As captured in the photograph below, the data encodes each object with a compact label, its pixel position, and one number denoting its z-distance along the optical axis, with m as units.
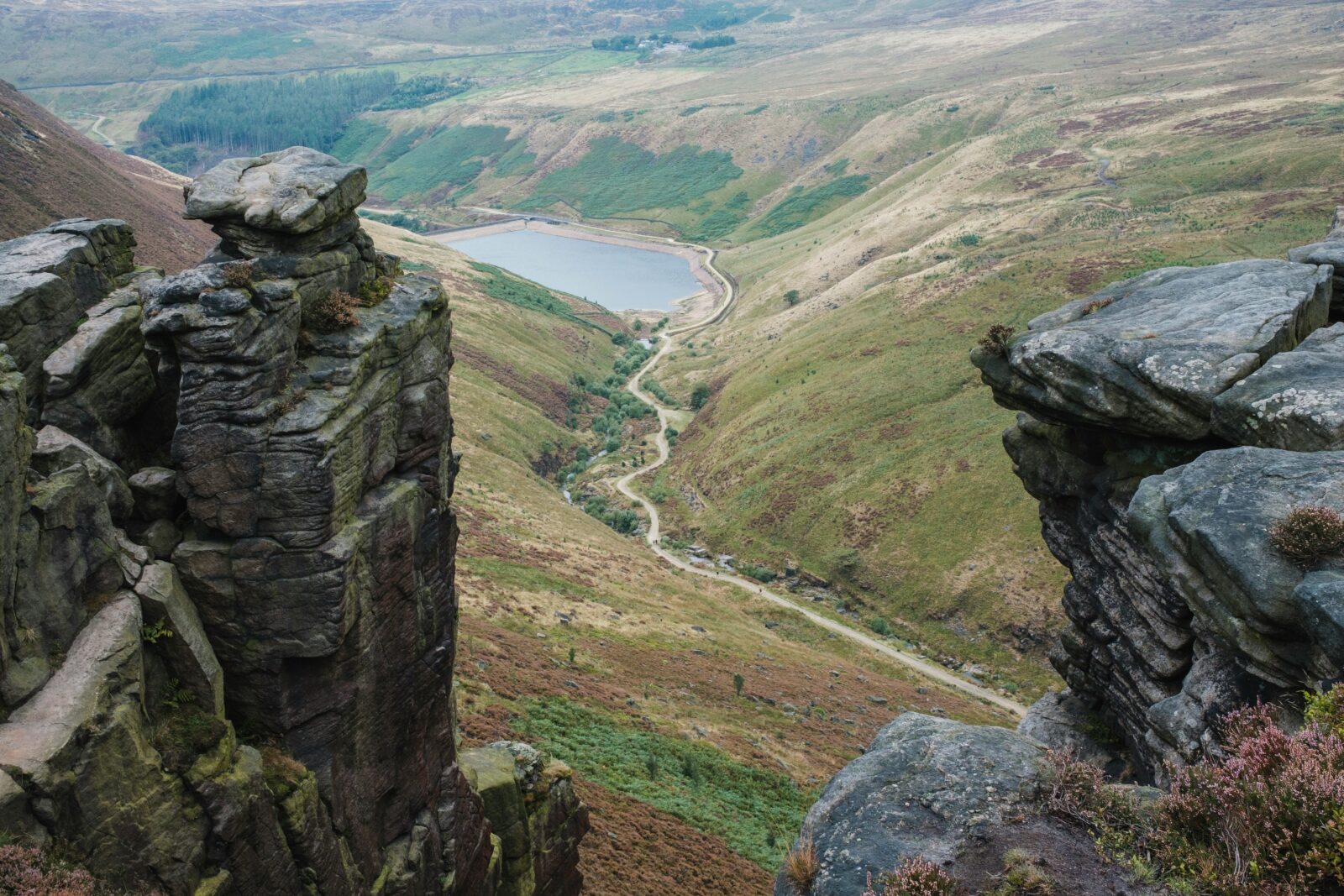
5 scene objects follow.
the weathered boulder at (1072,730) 27.77
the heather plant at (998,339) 28.25
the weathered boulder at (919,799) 16.80
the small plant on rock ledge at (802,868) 17.09
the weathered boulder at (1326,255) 26.77
